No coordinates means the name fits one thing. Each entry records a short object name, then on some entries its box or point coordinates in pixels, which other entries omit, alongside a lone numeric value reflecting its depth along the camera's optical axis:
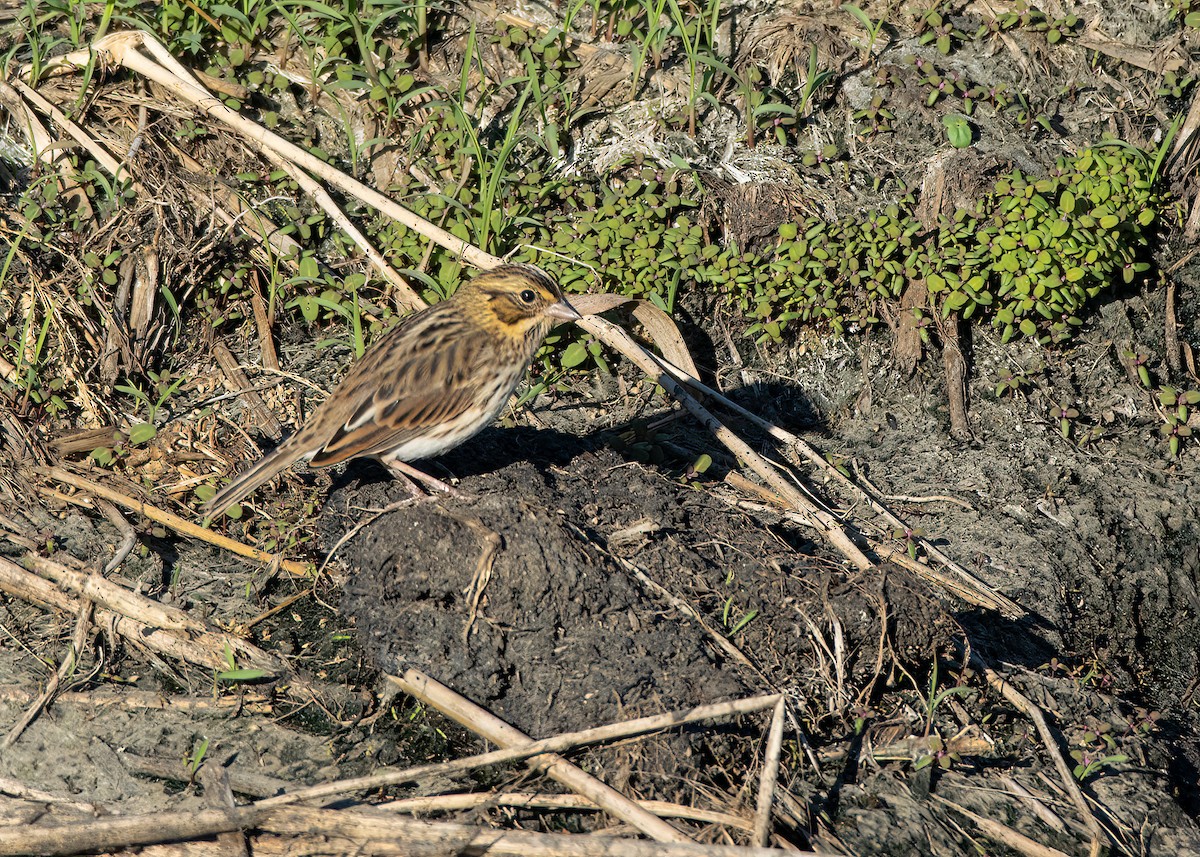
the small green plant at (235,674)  9.97
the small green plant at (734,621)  10.20
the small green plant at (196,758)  9.22
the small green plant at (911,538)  12.20
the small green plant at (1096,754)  10.10
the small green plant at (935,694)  10.10
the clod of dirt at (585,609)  9.58
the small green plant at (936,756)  9.79
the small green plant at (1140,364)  13.75
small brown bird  10.95
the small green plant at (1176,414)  13.41
